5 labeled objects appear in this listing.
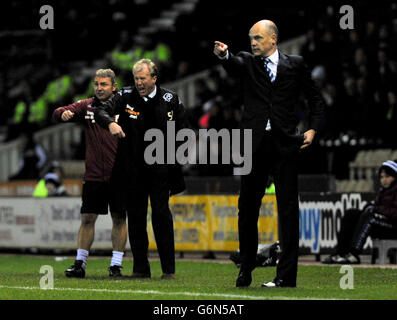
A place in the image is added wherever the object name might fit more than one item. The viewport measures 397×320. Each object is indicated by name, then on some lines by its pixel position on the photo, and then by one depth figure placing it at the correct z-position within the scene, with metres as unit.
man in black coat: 13.00
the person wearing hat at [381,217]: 16.61
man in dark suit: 11.25
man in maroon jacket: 13.70
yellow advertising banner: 18.86
